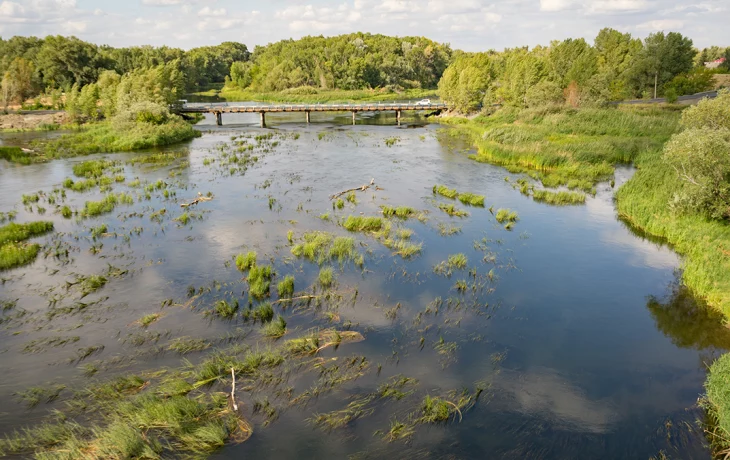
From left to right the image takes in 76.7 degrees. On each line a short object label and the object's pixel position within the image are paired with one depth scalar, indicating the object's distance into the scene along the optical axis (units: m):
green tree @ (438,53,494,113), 90.06
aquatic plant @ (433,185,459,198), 37.69
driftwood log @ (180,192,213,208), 34.40
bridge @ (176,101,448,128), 87.57
